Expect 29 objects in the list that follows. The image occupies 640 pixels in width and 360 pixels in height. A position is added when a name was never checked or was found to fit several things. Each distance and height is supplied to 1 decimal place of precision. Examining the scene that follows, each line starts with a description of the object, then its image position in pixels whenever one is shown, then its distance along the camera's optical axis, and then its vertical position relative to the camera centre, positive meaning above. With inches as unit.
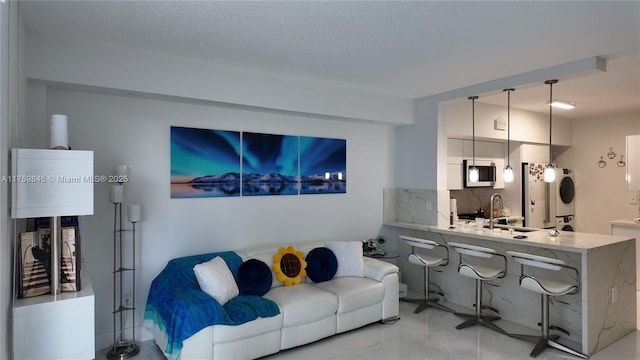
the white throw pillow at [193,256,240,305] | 132.0 -34.3
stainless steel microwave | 227.6 +5.3
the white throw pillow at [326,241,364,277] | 173.9 -34.6
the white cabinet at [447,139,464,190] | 220.7 +10.4
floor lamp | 133.0 -34.9
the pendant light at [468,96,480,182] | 190.7 +25.6
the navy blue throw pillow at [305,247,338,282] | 166.7 -36.1
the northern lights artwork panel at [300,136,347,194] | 187.5 +7.9
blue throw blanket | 118.9 -41.5
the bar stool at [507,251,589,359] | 136.2 -38.0
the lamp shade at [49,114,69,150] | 92.0 +11.7
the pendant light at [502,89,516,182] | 180.7 +3.3
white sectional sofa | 122.9 -48.6
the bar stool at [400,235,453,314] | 176.7 -37.1
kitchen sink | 177.5 -22.4
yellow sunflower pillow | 160.1 -35.4
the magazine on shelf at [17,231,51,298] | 83.3 -18.5
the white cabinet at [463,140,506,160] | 232.1 +19.8
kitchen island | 139.9 -42.8
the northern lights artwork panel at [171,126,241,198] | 151.3 +7.6
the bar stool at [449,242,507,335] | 157.5 -38.1
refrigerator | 247.3 -11.6
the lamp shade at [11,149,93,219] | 80.4 -0.3
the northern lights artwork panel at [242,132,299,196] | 169.2 +7.6
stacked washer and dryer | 264.2 -12.3
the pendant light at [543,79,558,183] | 159.5 +3.3
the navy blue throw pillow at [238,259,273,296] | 144.4 -36.4
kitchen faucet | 255.2 -12.7
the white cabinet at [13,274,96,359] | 77.2 -29.8
